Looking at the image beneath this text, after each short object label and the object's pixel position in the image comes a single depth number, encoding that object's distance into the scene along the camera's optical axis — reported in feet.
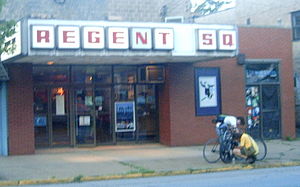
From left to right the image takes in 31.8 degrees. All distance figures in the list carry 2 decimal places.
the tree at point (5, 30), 42.32
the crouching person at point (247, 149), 47.26
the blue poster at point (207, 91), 63.41
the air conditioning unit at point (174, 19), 69.77
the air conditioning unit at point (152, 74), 63.10
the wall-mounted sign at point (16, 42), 47.29
